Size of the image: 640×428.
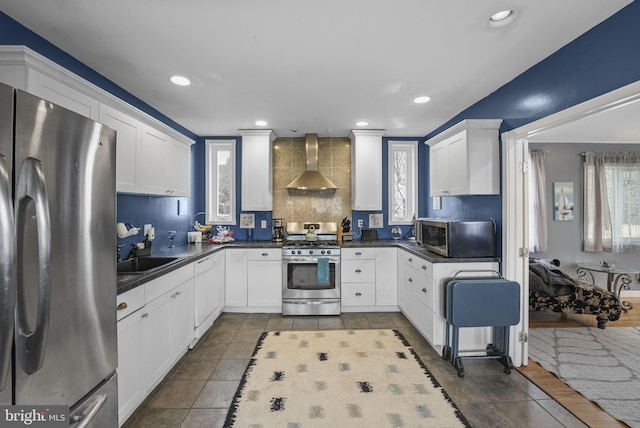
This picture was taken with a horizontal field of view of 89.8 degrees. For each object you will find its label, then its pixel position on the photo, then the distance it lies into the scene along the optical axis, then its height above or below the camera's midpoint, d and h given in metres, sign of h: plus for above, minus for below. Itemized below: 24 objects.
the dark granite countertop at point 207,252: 2.09 -0.37
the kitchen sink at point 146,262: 2.99 -0.41
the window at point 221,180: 4.77 +0.56
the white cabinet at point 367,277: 4.23 -0.80
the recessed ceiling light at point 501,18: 1.84 +1.16
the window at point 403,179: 4.90 +0.57
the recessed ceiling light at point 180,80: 2.70 +1.18
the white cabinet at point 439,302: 3.03 -0.85
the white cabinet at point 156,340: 2.25 -0.90
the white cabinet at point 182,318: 2.69 -0.89
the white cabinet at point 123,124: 1.68 +0.73
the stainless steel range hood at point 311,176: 4.54 +0.59
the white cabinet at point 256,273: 4.18 -0.72
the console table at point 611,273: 4.02 -0.89
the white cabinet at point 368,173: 4.60 +0.63
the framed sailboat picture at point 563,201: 5.17 +0.22
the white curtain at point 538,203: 5.09 +0.19
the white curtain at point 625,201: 5.02 +0.21
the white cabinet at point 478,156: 3.00 +0.56
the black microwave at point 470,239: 3.03 -0.22
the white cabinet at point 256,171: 4.52 +0.66
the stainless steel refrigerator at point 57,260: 0.97 -0.14
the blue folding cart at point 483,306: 2.69 -0.76
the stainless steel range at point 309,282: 4.16 -0.84
